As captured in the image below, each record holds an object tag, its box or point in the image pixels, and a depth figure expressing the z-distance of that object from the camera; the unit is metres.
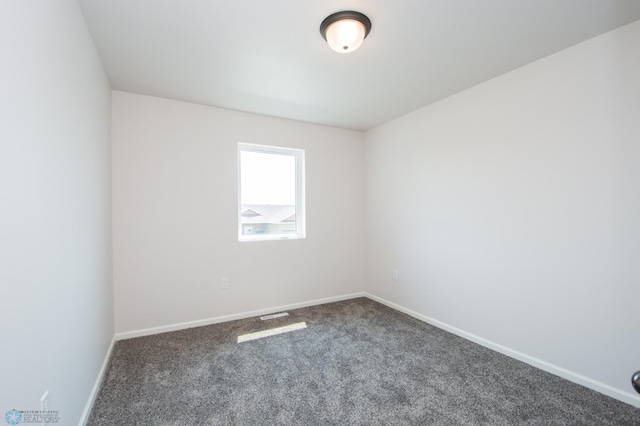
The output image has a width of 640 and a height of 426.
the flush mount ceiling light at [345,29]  1.70
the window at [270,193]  3.43
